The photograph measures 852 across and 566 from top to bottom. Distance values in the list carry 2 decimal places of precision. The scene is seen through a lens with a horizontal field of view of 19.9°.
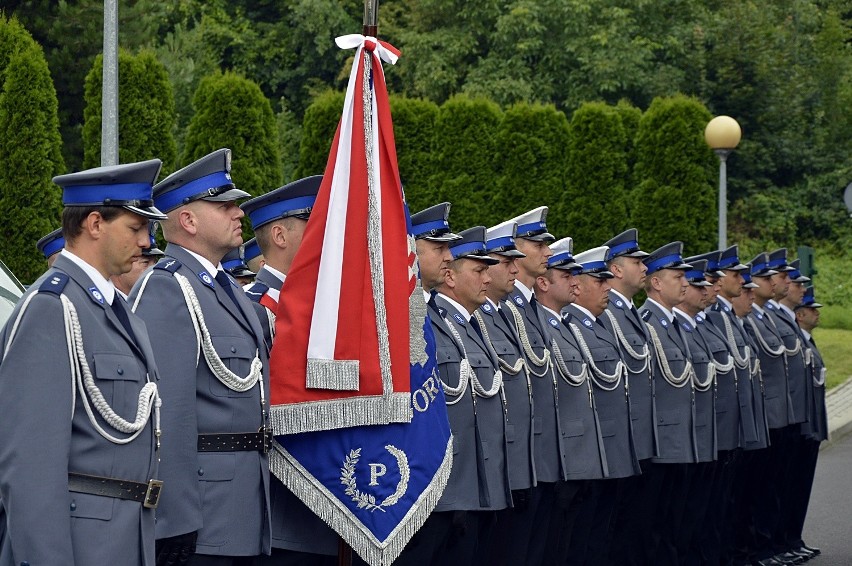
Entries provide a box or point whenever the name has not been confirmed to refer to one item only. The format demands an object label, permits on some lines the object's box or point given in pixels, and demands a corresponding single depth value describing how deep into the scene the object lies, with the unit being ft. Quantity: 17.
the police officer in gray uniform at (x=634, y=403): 45.62
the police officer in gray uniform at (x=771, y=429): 56.41
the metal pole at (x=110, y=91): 60.02
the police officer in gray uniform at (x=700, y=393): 48.77
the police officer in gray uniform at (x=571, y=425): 40.98
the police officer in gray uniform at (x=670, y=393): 46.88
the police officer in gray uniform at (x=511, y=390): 37.50
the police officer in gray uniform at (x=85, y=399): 20.16
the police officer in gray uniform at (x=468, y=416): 34.05
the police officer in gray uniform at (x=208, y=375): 24.53
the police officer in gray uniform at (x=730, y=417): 51.46
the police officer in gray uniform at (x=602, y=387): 43.06
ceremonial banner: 28.18
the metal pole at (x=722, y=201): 92.50
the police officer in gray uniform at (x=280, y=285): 28.94
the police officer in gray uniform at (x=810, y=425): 57.84
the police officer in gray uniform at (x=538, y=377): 39.47
